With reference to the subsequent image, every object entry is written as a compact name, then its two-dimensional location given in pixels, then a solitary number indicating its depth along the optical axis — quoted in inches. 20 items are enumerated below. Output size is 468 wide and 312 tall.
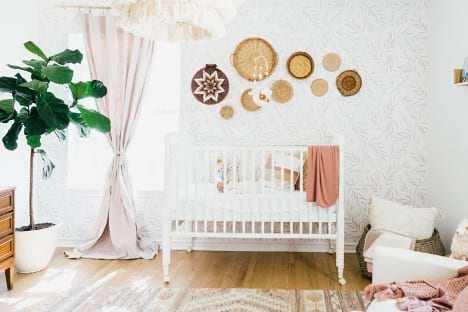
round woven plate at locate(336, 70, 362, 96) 141.4
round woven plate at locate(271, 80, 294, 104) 143.4
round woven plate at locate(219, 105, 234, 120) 145.4
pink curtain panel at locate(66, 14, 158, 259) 140.2
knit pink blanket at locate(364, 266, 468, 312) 62.9
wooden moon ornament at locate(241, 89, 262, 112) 144.4
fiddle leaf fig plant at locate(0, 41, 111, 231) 110.9
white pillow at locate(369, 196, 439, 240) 116.2
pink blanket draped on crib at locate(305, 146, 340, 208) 112.0
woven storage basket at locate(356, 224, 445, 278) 113.1
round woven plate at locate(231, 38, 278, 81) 143.4
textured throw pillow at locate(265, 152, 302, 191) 127.0
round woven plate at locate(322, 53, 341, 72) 141.6
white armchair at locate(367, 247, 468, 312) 74.1
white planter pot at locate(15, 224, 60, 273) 119.6
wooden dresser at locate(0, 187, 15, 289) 104.8
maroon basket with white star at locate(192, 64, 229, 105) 144.8
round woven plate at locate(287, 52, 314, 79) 142.1
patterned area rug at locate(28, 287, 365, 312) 97.7
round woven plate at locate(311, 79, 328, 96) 142.3
